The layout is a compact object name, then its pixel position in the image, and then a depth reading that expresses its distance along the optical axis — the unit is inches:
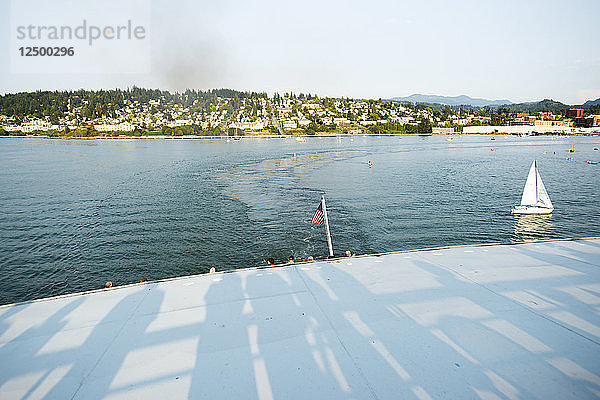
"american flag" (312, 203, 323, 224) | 536.4
